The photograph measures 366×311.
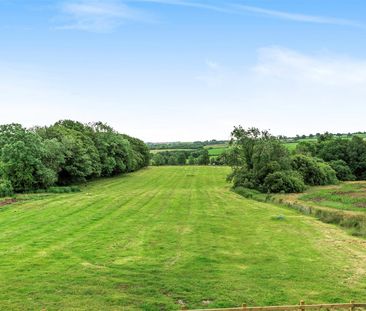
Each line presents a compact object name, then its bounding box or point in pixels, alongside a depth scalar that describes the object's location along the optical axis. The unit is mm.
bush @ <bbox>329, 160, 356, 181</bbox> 80188
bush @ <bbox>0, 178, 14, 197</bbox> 52156
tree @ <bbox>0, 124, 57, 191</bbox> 56438
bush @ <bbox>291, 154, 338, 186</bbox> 64375
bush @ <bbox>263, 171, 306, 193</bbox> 56500
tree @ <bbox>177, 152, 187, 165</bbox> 158250
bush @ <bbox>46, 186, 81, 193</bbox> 60306
